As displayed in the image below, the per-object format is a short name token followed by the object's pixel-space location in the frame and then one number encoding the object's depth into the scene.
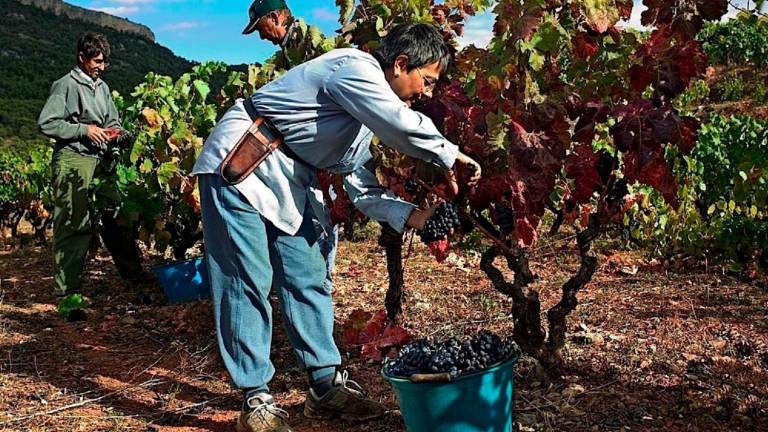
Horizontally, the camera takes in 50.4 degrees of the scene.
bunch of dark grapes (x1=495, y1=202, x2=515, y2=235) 3.00
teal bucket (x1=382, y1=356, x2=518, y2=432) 2.52
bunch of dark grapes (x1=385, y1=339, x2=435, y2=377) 2.61
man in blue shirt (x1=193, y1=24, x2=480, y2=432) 2.76
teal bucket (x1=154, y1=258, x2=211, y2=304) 5.38
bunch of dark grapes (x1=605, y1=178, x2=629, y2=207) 3.16
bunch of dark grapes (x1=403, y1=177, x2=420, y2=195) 3.42
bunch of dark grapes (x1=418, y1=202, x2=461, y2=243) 2.90
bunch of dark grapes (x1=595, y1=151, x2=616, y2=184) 3.14
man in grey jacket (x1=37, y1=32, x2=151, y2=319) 5.42
